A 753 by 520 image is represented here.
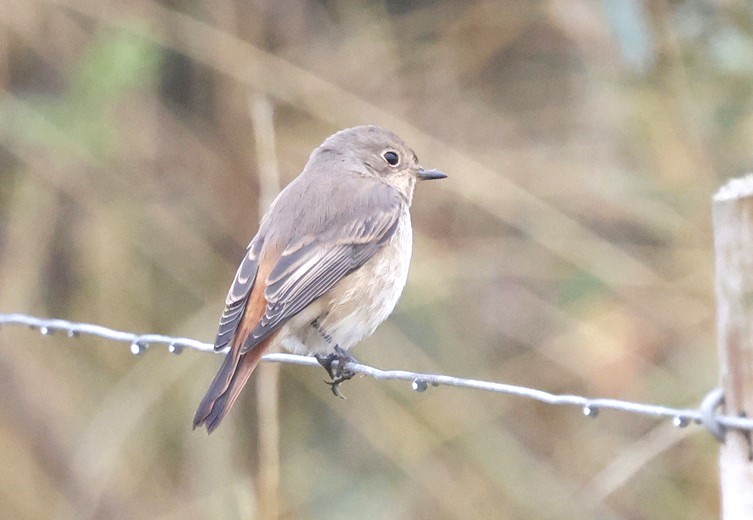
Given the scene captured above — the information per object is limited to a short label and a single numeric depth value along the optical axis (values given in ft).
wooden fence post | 13.23
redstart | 23.54
